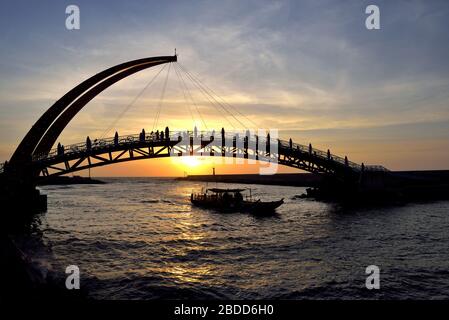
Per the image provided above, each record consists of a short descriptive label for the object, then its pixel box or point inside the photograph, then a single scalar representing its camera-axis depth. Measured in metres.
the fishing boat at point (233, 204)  44.94
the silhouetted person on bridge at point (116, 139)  37.62
